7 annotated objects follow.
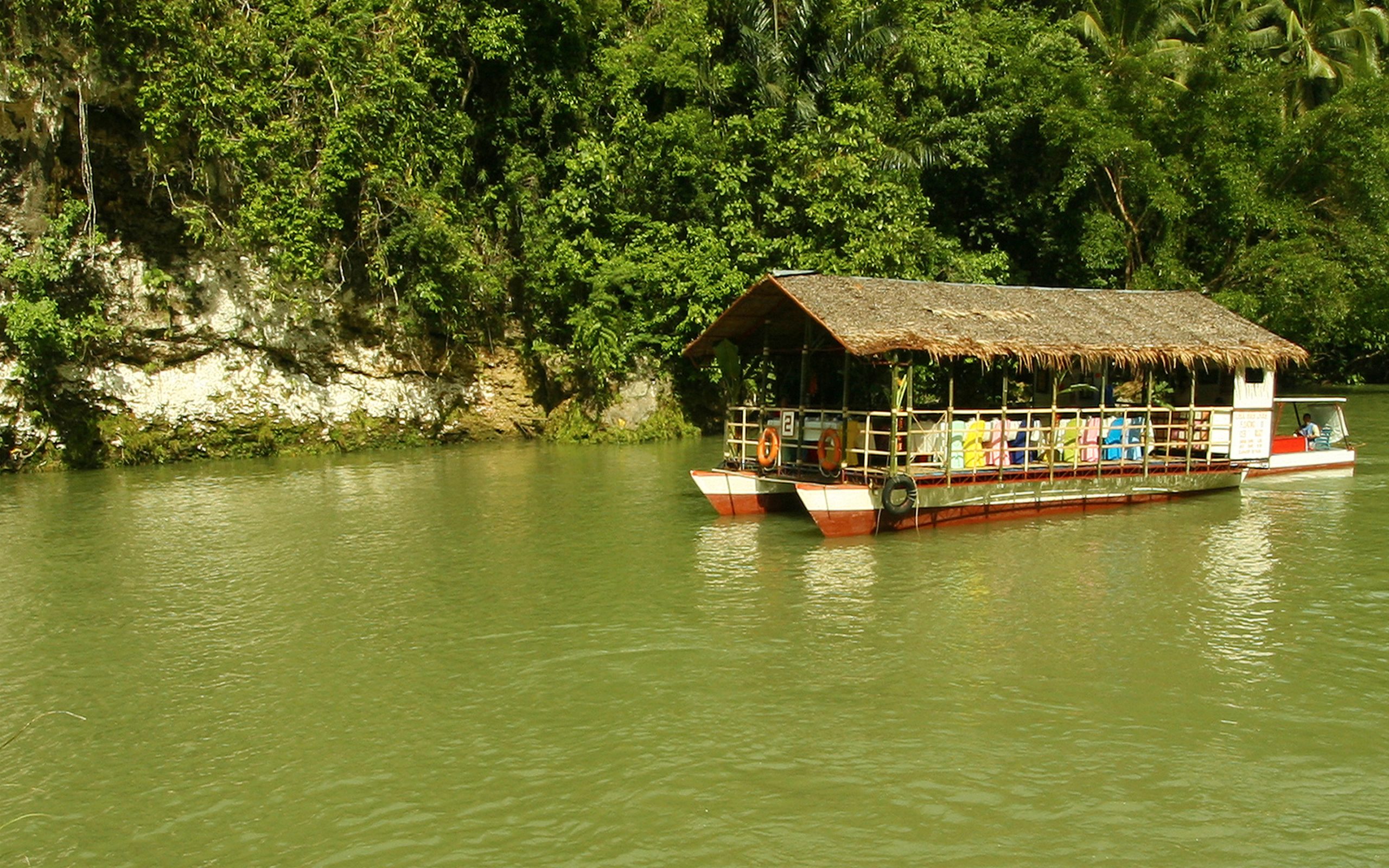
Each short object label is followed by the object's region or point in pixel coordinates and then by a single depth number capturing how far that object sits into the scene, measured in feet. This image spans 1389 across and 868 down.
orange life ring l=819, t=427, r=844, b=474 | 46.21
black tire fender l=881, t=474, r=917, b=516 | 43.06
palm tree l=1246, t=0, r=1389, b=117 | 105.60
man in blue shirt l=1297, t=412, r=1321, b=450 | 63.05
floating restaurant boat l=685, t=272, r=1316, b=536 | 44.68
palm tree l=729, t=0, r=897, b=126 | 83.76
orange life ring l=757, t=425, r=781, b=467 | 49.19
